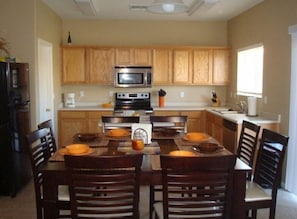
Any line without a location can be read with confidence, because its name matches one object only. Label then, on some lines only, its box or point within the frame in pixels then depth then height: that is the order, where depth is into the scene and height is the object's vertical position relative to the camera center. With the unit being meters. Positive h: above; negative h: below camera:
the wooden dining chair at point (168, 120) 4.10 -0.52
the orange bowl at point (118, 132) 3.53 -0.57
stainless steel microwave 6.70 +0.04
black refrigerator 4.11 -0.62
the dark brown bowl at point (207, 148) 2.84 -0.59
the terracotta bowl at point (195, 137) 3.35 -0.58
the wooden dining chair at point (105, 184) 2.02 -0.64
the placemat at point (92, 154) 2.65 -0.61
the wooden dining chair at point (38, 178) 2.53 -0.81
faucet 5.88 -0.51
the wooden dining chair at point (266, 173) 2.59 -0.78
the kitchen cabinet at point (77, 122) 6.45 -0.83
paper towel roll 5.26 -0.44
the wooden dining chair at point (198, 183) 2.03 -0.65
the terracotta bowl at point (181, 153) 2.60 -0.58
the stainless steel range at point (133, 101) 6.90 -0.47
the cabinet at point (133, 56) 6.68 +0.44
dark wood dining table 2.30 -0.67
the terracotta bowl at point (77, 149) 2.71 -0.57
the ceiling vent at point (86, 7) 5.04 +1.14
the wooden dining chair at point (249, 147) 3.16 -0.67
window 5.54 +0.13
